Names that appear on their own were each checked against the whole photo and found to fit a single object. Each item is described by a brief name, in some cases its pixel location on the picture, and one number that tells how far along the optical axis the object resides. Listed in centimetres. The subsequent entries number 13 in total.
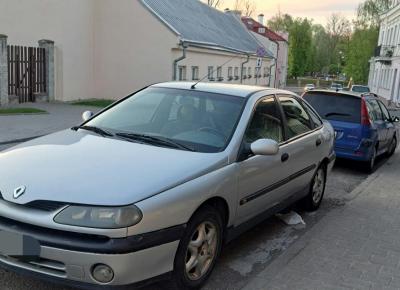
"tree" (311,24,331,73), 9625
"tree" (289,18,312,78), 8675
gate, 1681
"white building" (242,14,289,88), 4823
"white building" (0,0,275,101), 1952
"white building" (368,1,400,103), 4128
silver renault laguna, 298
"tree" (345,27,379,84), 6150
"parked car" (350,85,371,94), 3420
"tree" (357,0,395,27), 6988
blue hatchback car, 886
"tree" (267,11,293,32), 8644
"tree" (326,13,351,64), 8731
